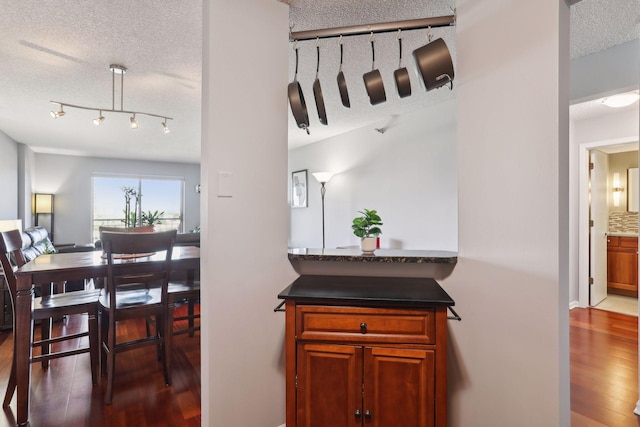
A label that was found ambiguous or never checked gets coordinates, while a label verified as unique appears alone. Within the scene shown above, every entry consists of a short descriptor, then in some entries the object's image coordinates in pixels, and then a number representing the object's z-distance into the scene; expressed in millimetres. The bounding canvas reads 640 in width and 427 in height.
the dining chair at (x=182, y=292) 2286
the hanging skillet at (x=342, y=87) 1654
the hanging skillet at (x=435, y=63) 1483
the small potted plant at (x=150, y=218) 7133
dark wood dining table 1781
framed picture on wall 5727
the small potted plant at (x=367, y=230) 1708
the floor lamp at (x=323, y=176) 4777
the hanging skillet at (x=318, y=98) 1679
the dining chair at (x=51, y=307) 1875
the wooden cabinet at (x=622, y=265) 4469
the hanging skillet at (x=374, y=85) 1615
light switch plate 1478
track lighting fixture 2553
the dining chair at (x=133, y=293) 1967
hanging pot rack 1626
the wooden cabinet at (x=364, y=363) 1242
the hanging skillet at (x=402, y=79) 1598
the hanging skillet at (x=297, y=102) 1652
